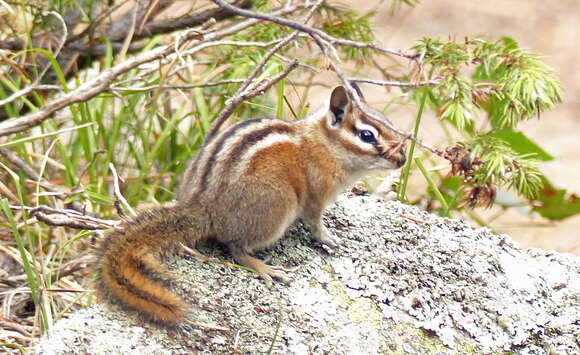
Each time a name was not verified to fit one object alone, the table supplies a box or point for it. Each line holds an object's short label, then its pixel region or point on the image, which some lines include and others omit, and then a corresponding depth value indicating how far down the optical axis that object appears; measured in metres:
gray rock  4.80
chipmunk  4.96
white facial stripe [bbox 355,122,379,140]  6.14
